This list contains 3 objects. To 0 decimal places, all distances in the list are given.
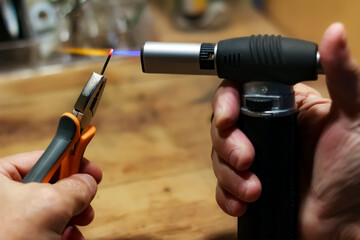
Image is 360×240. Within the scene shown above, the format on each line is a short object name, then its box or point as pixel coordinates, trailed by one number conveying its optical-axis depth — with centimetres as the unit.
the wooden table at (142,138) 60
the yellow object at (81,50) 96
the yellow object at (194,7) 107
